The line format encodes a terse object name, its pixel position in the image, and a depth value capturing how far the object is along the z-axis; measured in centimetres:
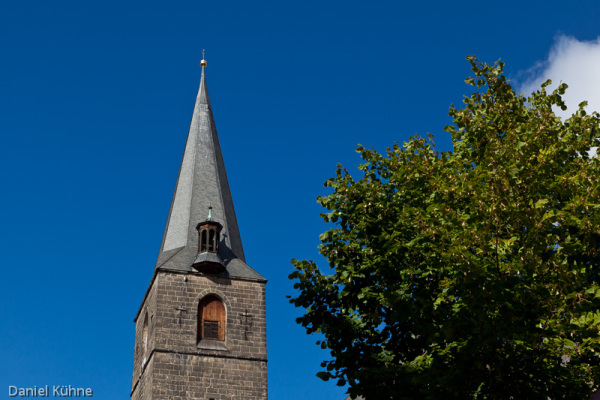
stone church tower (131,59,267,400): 3038
